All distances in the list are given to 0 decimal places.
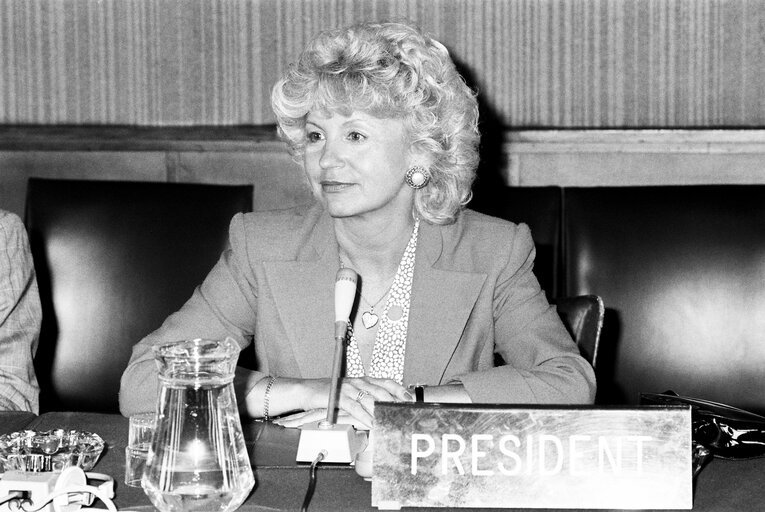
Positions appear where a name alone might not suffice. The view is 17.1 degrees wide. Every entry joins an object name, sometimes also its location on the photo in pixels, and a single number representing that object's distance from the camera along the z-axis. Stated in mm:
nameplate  2623
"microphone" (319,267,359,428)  2810
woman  3213
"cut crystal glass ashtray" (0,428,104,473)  2711
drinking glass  2726
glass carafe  2569
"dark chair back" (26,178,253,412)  3616
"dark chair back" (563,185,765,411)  3516
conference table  2653
